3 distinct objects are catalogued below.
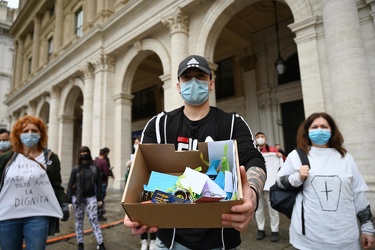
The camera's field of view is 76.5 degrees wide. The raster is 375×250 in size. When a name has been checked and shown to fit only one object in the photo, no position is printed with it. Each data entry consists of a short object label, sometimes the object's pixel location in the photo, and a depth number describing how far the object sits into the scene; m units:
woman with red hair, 2.51
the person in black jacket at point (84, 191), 4.25
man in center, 1.48
